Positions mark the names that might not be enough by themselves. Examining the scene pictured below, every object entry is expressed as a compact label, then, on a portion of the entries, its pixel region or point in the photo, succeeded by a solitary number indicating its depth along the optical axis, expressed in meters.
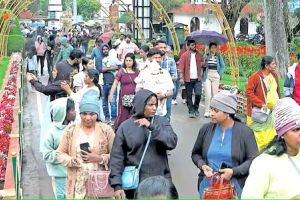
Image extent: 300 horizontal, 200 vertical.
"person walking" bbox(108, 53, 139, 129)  10.46
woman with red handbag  5.27
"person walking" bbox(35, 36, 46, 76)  23.38
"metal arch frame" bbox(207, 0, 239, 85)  15.20
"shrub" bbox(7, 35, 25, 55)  34.34
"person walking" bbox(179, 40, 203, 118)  13.78
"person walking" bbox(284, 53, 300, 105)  10.27
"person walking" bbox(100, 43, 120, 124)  13.52
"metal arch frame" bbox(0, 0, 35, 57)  23.17
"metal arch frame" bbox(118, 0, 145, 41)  28.45
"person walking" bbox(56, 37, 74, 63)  14.79
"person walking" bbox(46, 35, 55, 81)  23.78
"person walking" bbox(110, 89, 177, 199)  5.36
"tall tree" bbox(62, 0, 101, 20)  87.62
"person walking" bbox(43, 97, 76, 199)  5.93
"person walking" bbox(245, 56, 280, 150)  8.81
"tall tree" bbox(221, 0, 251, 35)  26.70
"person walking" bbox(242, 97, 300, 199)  3.81
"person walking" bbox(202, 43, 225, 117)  13.77
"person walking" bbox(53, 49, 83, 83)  11.13
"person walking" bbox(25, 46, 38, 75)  21.62
